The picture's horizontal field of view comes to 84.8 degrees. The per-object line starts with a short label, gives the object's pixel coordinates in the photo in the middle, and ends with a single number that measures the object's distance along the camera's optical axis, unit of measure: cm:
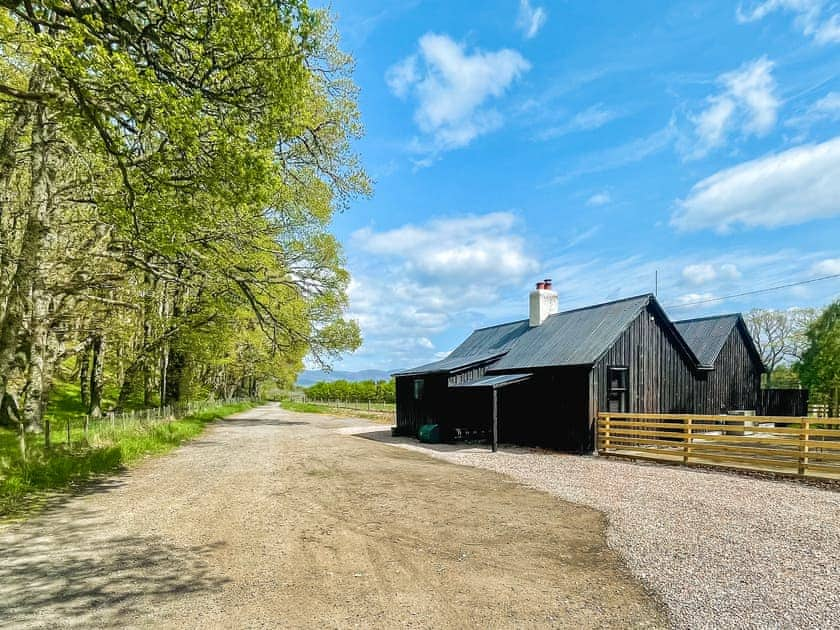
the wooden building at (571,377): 1555
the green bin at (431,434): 1881
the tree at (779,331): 4788
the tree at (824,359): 2673
